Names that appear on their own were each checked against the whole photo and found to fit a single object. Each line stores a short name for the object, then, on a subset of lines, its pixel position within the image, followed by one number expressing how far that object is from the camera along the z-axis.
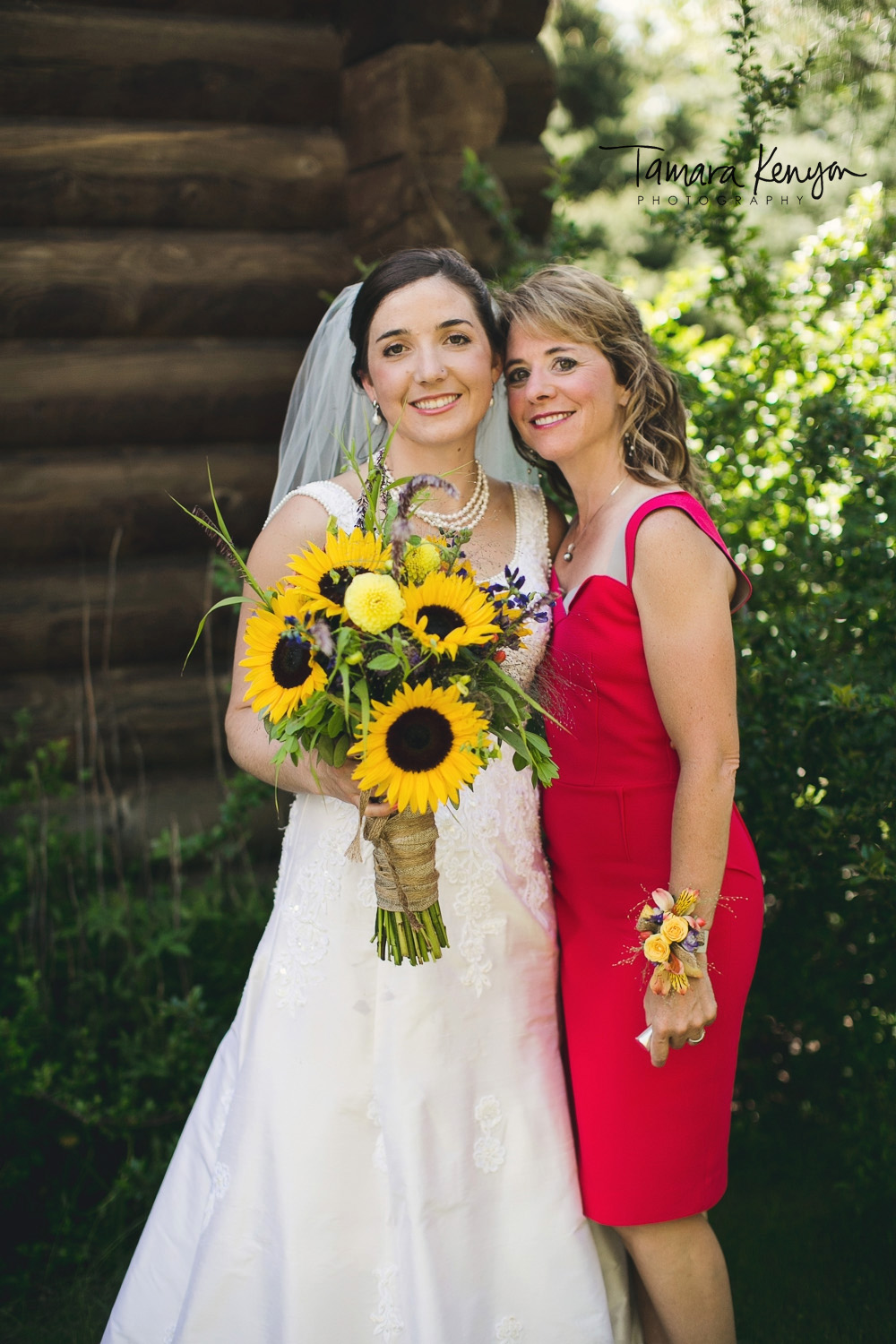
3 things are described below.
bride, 2.20
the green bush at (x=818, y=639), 2.92
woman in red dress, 2.15
